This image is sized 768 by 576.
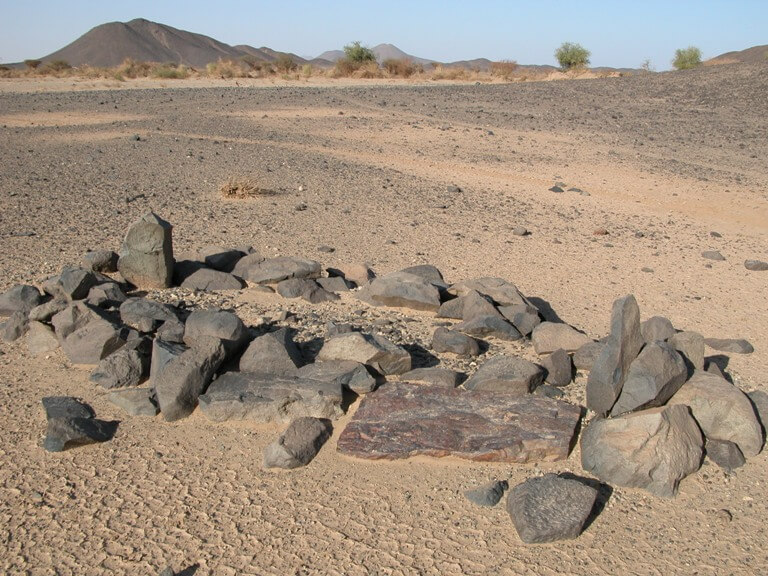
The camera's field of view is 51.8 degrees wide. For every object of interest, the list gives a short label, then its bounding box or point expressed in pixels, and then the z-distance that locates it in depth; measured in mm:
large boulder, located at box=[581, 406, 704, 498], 4109
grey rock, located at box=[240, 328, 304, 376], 4977
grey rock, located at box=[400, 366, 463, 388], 4977
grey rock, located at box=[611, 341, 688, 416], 4527
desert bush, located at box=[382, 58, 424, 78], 35312
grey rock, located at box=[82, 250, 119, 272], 6816
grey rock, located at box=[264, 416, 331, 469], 4223
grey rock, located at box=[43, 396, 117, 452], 4367
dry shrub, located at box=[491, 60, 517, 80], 34062
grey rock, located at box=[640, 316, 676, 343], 5344
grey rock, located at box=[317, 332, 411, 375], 5086
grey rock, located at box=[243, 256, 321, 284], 6762
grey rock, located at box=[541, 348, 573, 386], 5117
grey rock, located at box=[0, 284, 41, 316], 5988
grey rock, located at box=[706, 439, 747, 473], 4336
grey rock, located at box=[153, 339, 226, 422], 4637
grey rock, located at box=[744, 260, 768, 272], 8406
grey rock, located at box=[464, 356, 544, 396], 4859
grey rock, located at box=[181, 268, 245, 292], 6656
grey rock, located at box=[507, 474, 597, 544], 3648
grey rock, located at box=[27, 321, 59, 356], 5465
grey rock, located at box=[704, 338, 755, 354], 5980
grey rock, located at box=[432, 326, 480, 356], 5480
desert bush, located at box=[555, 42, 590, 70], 39062
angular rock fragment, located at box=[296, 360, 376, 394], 4820
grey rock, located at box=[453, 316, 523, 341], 5773
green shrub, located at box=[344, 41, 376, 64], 38438
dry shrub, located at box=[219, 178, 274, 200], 10109
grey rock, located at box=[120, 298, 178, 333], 5523
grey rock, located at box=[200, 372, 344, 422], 4617
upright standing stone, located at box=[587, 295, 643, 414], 4617
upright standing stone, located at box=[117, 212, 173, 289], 6426
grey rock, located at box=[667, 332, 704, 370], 5070
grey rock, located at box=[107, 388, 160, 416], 4707
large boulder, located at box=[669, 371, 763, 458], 4469
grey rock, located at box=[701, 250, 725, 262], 8719
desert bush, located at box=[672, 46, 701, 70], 39344
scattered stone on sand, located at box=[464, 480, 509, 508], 3939
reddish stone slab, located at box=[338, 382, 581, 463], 4305
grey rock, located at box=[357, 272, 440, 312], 6324
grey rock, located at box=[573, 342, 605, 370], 5289
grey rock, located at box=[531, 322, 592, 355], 5523
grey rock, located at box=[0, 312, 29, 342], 5625
